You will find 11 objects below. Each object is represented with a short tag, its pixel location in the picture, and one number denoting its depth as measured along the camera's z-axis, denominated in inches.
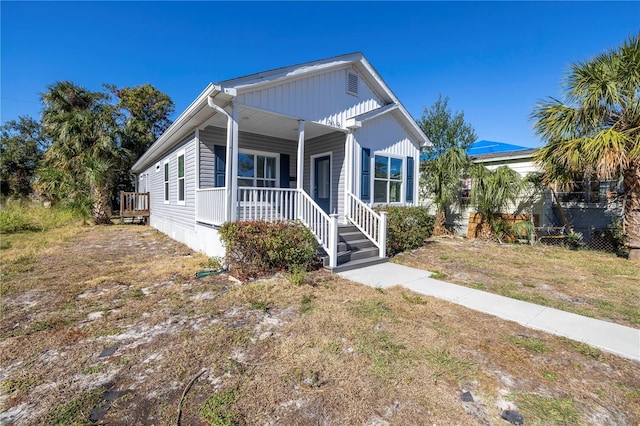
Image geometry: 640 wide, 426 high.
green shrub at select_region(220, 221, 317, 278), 208.4
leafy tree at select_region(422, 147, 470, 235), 407.8
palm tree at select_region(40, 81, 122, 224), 559.5
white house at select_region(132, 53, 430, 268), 241.8
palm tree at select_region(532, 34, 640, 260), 248.2
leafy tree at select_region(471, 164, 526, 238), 377.7
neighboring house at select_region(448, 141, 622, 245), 344.8
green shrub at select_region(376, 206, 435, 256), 298.8
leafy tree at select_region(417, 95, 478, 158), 650.8
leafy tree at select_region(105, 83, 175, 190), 786.9
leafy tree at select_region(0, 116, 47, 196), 961.5
